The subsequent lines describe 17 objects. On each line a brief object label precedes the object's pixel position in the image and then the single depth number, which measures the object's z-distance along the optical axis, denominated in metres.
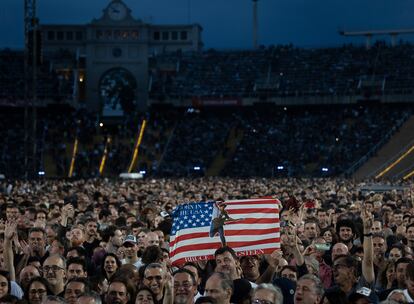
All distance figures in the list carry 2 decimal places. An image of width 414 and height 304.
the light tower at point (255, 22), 92.70
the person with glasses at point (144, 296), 8.95
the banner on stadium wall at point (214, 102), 75.61
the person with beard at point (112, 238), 13.39
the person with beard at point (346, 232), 13.33
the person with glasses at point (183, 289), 9.14
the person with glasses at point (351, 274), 9.51
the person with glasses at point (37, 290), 9.67
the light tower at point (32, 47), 40.38
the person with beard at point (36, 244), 13.00
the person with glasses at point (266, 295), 8.20
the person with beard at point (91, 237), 13.65
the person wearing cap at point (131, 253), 12.16
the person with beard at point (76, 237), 13.62
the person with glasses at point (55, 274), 10.30
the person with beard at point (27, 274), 10.58
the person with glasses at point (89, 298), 8.61
